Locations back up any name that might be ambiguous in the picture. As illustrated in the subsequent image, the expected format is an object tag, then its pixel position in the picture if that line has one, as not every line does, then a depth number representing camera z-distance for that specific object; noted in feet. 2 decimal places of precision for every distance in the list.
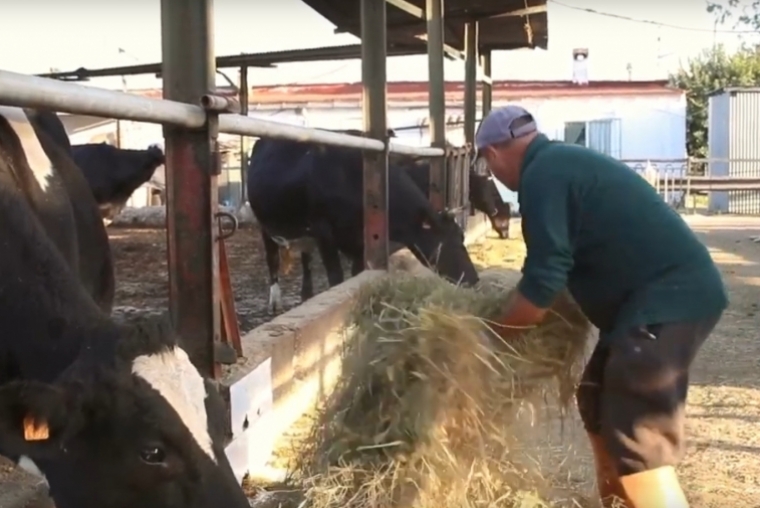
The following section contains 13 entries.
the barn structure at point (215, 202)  12.48
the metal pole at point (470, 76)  51.60
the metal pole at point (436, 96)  37.99
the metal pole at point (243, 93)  54.27
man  12.78
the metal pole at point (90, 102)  9.99
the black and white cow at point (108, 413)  9.84
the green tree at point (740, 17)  72.54
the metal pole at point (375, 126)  26.73
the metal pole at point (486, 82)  66.04
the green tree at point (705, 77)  148.05
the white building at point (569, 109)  110.73
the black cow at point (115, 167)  41.93
